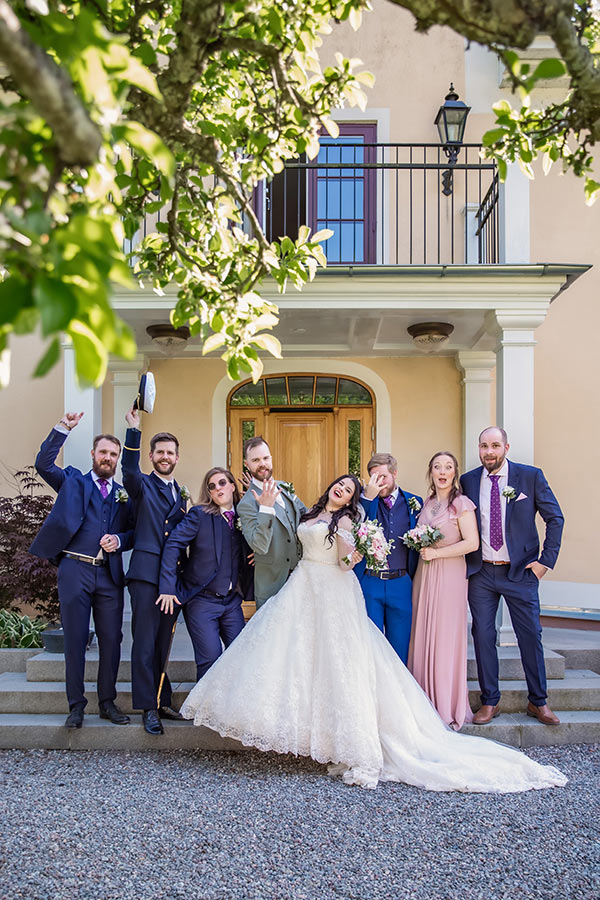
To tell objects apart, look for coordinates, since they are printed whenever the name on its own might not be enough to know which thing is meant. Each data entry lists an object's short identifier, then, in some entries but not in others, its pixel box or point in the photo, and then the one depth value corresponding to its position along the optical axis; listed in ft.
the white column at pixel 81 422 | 22.20
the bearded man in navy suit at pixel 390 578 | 17.92
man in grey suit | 16.88
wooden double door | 30.68
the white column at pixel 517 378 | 21.85
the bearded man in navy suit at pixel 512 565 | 17.76
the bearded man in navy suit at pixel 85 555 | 17.15
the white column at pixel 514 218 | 22.76
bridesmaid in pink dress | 17.49
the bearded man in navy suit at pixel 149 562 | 17.07
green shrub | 23.07
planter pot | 20.89
